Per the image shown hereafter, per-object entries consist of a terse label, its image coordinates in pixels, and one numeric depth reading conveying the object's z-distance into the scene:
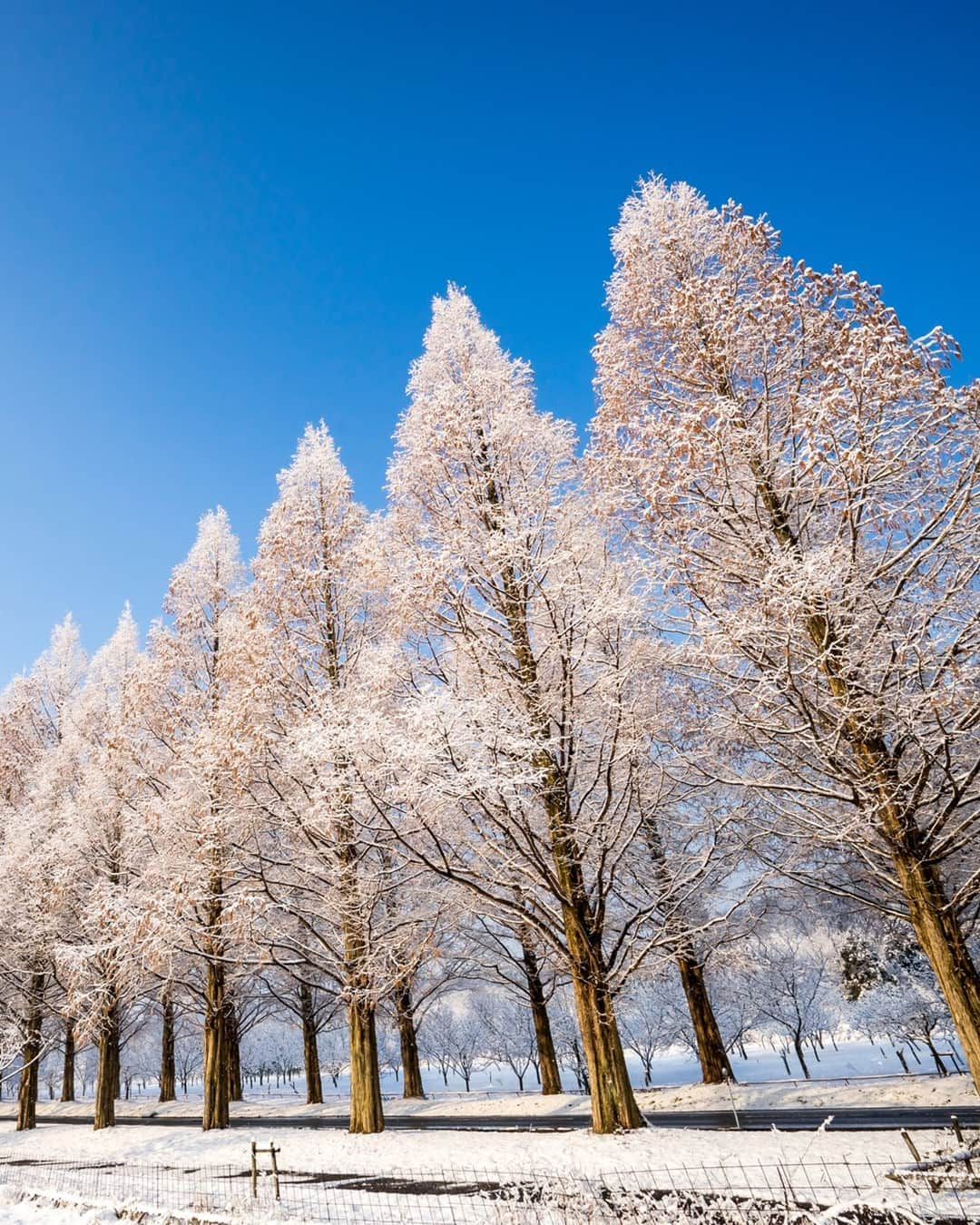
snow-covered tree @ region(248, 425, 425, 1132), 10.61
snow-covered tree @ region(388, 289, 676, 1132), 9.17
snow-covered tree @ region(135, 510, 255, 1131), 12.35
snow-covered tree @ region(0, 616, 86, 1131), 18.67
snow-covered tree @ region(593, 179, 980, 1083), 7.03
